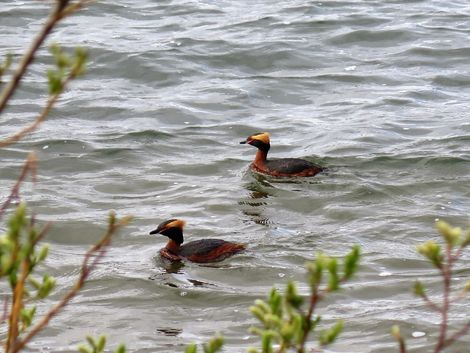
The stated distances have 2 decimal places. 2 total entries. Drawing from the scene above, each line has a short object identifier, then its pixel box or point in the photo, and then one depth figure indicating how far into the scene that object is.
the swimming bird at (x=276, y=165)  23.77
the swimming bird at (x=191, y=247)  18.69
